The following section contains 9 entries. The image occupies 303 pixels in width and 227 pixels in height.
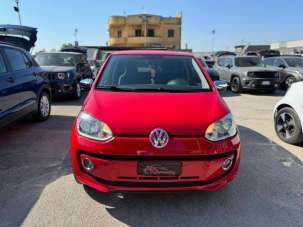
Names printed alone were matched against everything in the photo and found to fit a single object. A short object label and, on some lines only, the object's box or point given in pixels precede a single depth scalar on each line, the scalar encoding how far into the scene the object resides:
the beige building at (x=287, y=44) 55.59
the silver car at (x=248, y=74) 10.86
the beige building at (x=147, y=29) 48.06
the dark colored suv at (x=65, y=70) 8.38
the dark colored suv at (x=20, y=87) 4.46
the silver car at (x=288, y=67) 11.52
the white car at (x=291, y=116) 4.43
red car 2.41
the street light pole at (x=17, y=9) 21.60
